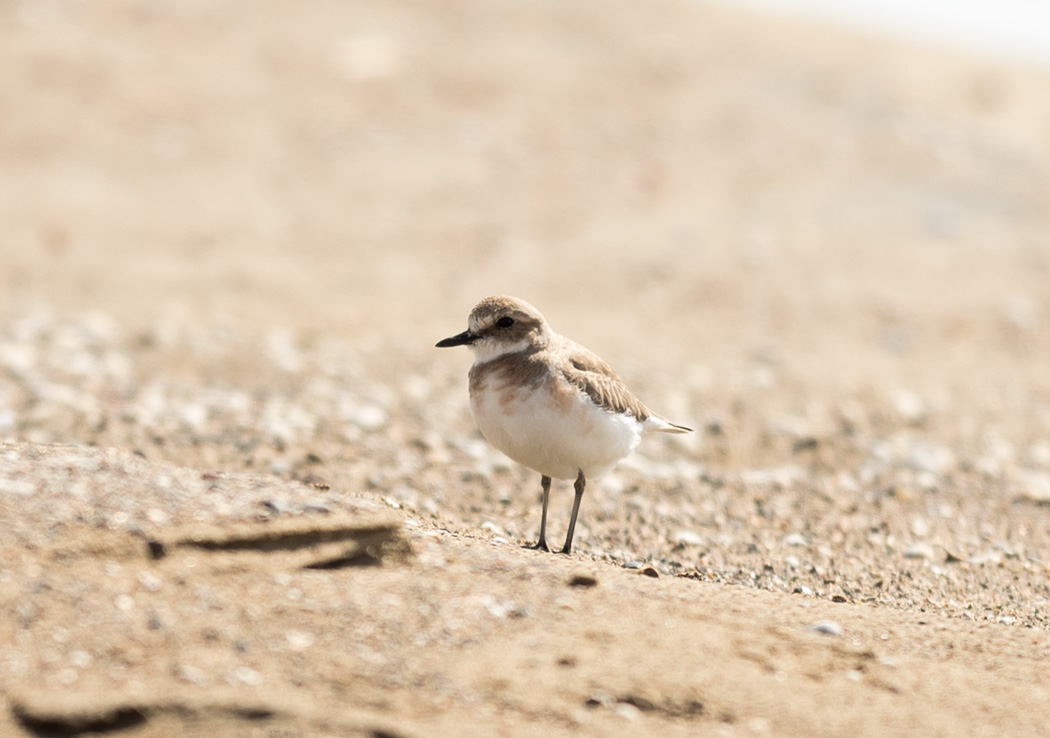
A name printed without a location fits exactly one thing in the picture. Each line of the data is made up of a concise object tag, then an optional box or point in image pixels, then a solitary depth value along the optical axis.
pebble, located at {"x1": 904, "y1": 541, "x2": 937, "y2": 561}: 13.22
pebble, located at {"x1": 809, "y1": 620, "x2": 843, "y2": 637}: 9.24
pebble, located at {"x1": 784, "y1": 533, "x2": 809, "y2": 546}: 13.31
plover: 10.92
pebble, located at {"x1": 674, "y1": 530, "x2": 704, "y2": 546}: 12.94
